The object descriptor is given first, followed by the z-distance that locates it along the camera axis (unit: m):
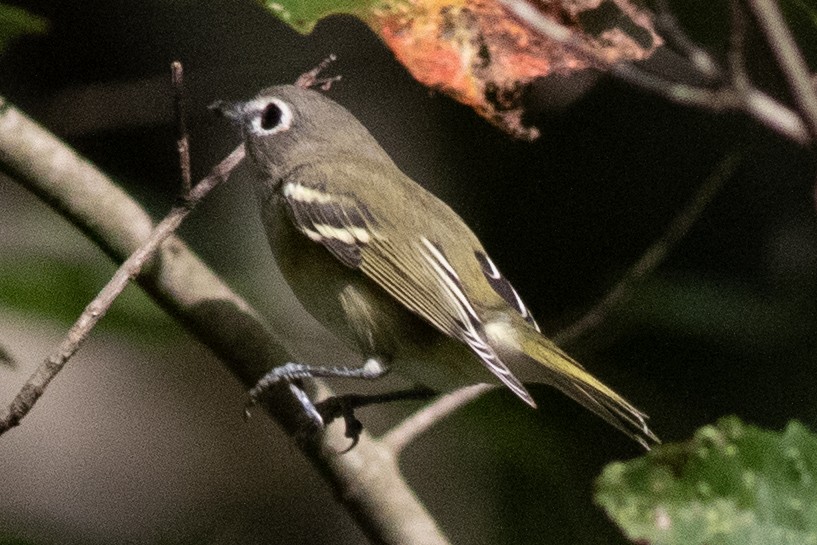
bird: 3.13
